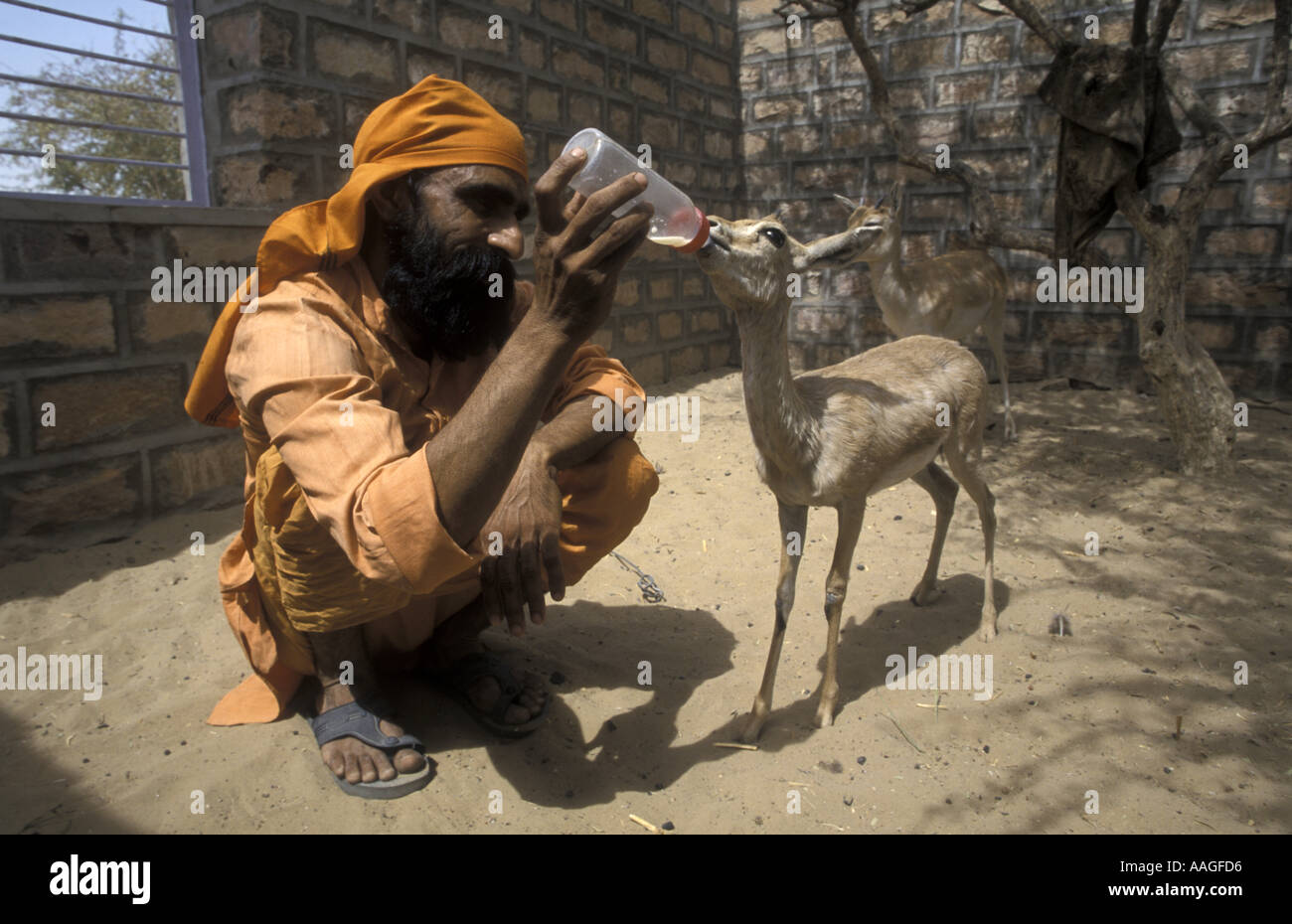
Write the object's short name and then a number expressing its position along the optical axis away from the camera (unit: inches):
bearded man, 65.7
